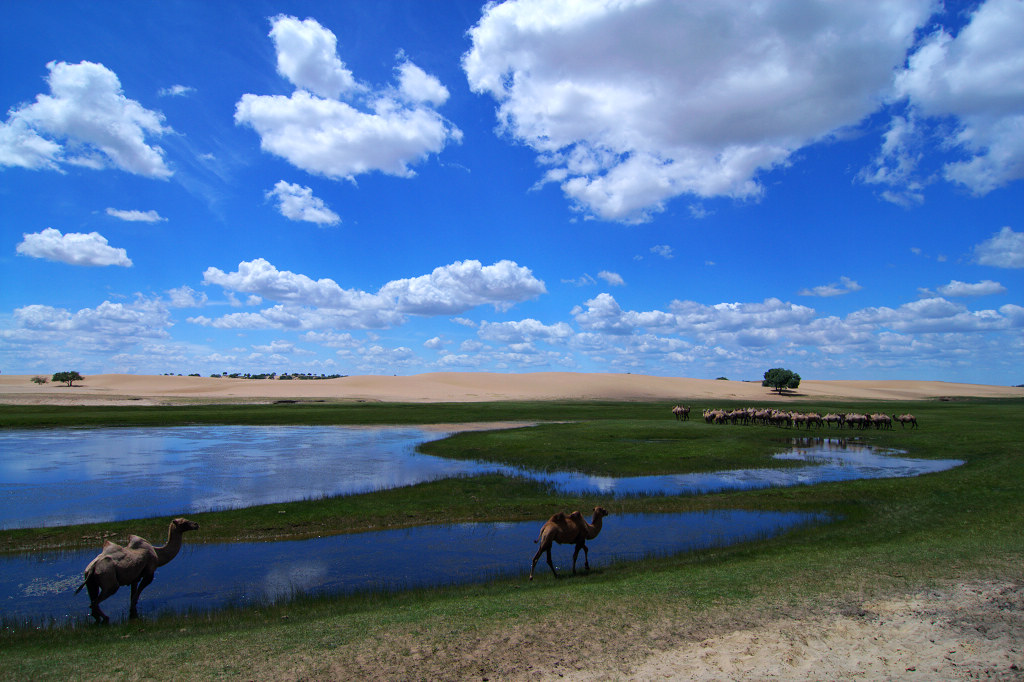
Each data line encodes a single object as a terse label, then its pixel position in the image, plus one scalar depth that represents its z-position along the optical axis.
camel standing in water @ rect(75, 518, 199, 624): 9.47
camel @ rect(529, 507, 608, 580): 11.61
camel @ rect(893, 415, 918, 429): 45.58
